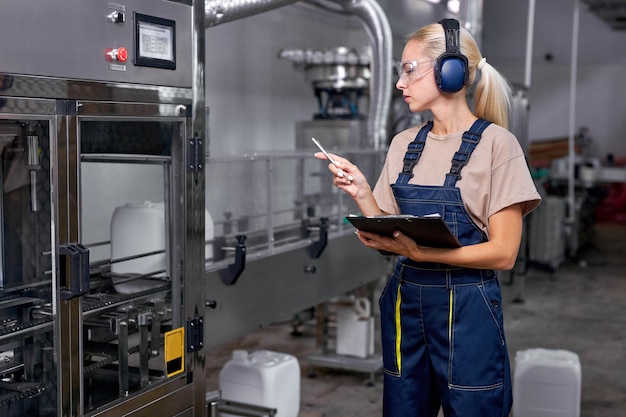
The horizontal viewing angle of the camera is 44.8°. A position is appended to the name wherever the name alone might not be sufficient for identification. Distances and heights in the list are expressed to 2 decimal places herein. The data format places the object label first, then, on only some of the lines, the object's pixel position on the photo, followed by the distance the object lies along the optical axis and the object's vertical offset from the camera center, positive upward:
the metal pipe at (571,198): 6.05 -0.34
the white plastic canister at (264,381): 2.70 -0.82
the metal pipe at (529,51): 4.79 +0.67
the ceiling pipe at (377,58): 3.75 +0.49
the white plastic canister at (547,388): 2.85 -0.88
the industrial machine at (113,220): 1.32 -0.15
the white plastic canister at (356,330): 3.48 -0.80
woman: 1.38 -0.14
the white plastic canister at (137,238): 1.85 -0.21
